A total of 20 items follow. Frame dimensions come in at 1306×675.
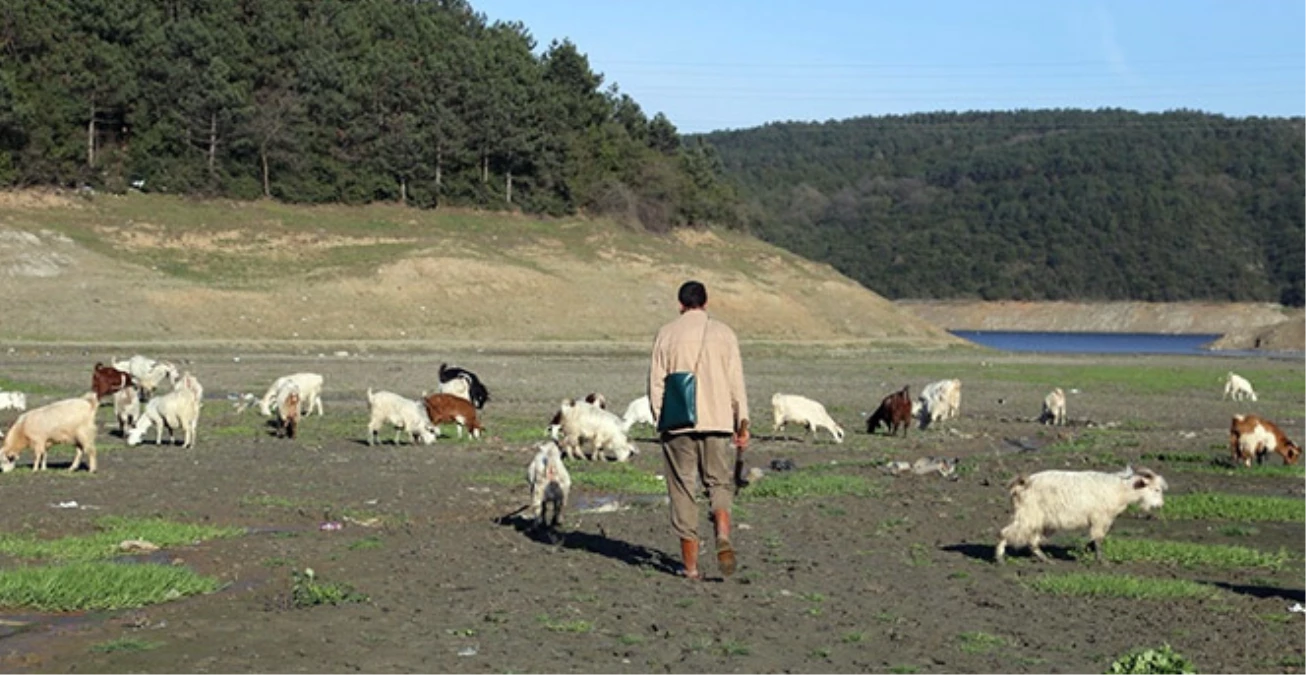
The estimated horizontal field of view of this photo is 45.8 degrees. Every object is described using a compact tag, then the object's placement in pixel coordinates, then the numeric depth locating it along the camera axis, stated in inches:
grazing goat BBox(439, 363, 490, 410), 1180.2
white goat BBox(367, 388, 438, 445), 900.6
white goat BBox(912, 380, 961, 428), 1165.7
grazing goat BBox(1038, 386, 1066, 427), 1205.1
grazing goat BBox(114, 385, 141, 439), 918.4
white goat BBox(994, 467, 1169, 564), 517.7
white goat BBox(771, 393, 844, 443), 1060.5
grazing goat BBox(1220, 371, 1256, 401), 1610.5
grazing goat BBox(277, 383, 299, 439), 917.8
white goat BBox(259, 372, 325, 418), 1045.8
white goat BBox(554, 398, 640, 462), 842.2
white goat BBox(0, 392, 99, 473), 695.1
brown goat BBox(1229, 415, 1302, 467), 900.6
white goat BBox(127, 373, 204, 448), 842.8
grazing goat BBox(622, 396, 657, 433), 1025.5
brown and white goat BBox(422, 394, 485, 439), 959.6
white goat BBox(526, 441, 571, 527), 565.9
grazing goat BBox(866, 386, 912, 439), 1091.3
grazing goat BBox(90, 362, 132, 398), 1060.5
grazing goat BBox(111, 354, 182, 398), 1171.9
